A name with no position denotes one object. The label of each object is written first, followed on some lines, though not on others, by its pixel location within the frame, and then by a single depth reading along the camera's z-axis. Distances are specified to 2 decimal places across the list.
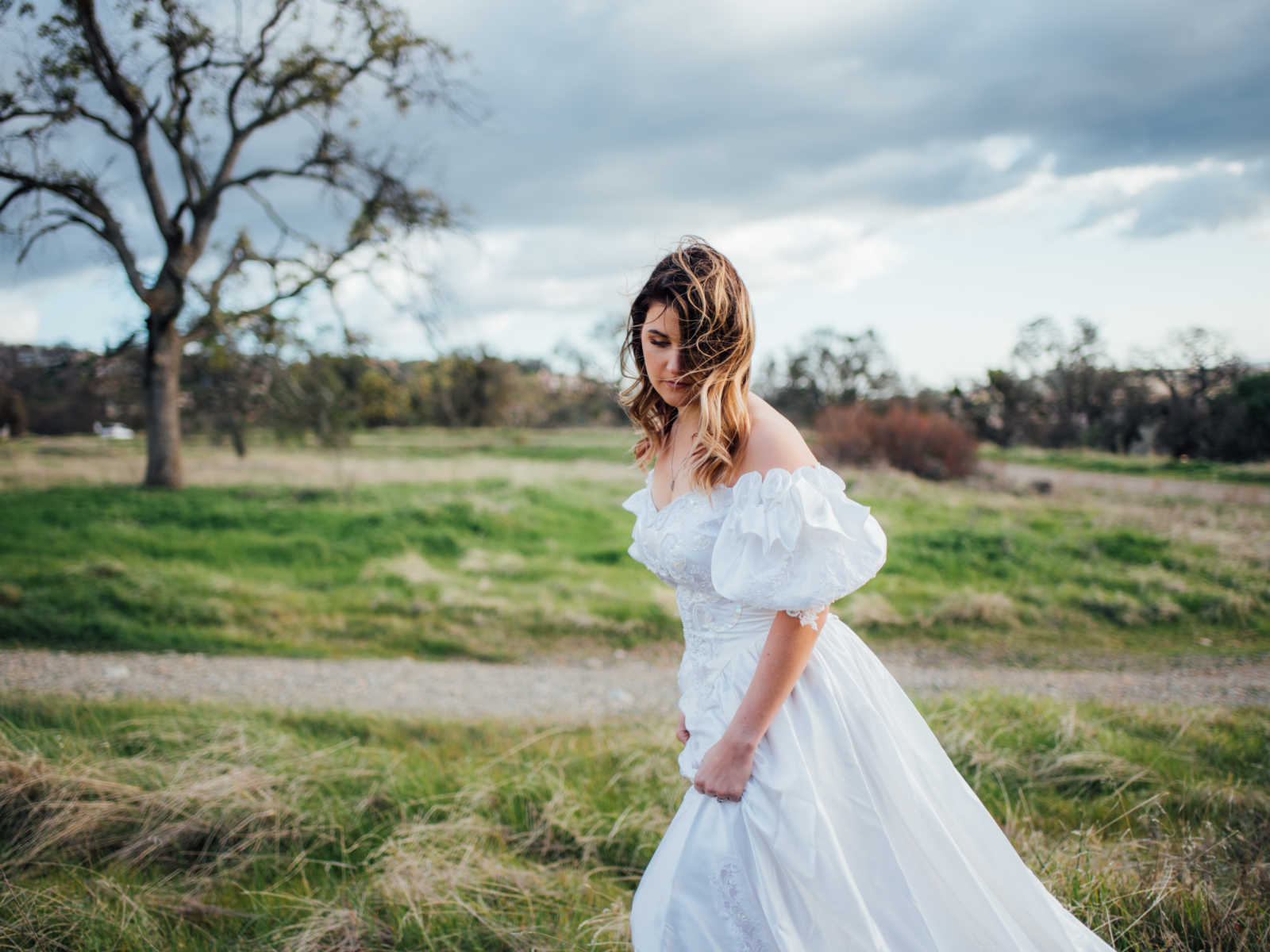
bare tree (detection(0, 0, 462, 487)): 10.34
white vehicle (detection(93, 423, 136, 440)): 16.58
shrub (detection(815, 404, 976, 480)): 15.64
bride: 1.54
